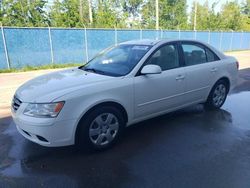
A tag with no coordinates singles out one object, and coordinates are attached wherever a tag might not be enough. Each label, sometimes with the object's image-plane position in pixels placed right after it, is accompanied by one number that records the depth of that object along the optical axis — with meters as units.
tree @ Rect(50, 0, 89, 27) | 19.61
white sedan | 3.26
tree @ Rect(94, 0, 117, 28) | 20.72
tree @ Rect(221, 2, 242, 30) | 32.78
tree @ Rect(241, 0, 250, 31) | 55.78
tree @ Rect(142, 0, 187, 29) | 39.44
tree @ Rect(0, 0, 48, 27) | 20.66
